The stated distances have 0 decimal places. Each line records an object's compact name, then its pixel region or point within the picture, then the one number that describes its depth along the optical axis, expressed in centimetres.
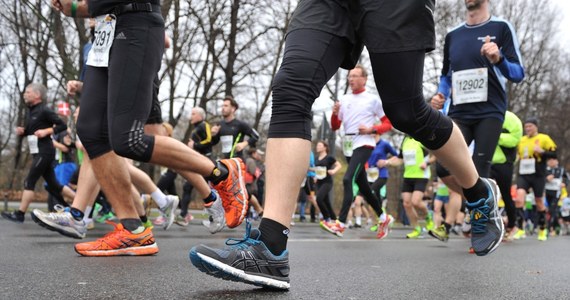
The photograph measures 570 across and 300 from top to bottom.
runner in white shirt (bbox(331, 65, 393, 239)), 820
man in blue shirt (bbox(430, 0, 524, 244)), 544
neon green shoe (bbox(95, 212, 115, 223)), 1020
